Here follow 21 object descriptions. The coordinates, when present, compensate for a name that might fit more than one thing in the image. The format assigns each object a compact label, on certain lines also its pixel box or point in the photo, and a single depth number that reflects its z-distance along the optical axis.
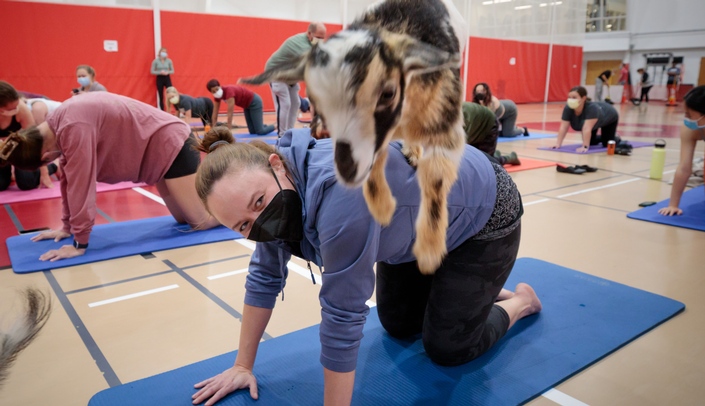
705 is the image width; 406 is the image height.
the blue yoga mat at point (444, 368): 1.76
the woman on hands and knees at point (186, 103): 8.27
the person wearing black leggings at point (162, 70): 10.80
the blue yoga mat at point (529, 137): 8.79
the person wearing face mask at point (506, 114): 6.55
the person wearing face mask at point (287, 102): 5.42
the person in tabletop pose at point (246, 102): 8.44
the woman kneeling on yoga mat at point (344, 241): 1.29
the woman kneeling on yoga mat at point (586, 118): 6.87
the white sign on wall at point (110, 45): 10.65
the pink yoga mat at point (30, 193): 4.48
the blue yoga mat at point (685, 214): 3.74
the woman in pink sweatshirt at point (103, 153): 2.90
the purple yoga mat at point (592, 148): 7.43
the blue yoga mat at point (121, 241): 3.04
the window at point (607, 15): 21.17
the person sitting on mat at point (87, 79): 7.43
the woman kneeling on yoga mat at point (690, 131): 3.55
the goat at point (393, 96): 0.59
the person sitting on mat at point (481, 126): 4.36
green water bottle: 5.37
